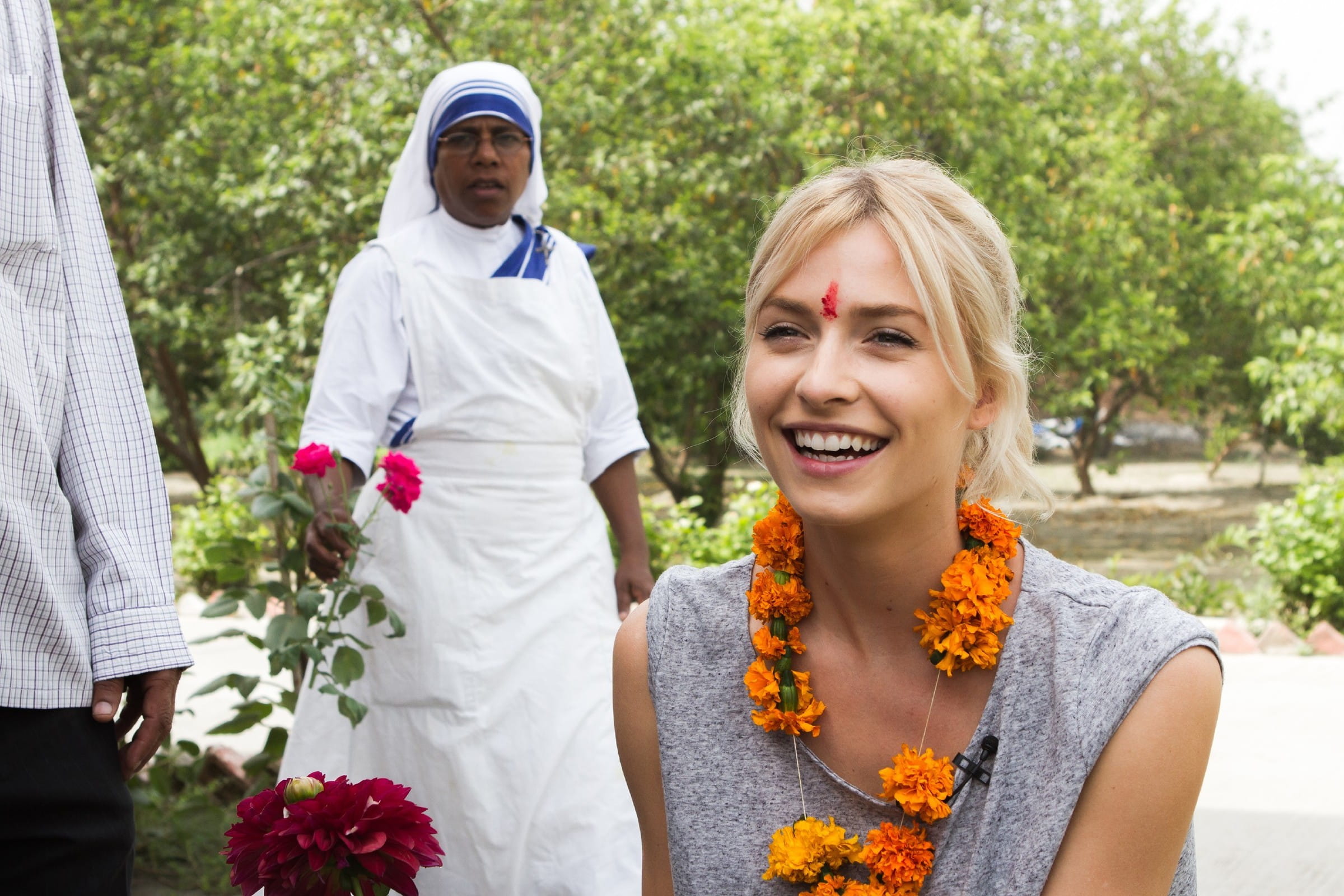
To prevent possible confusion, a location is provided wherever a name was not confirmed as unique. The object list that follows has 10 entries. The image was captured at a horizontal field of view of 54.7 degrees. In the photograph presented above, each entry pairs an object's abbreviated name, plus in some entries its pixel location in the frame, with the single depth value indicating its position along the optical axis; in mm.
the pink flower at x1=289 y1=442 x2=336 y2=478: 3133
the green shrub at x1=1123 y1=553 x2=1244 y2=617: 7875
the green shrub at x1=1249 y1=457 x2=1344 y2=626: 7336
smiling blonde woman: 1579
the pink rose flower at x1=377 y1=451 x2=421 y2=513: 3102
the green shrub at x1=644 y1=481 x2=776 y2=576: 6621
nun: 3191
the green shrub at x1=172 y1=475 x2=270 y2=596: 8867
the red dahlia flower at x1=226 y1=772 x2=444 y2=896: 1390
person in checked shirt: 1719
